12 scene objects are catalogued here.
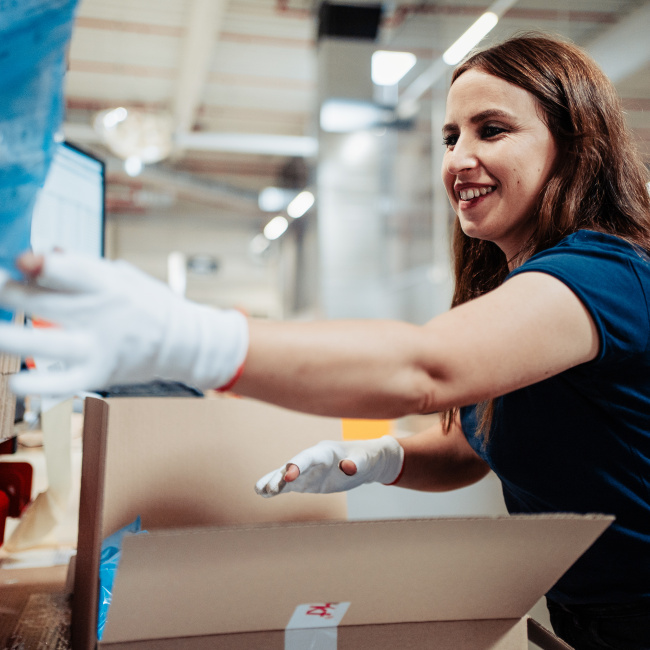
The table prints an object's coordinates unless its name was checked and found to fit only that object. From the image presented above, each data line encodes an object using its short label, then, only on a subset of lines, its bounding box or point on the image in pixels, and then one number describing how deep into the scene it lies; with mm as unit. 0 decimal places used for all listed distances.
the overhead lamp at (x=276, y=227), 11398
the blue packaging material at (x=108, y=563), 783
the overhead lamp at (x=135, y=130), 4609
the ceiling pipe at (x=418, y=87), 4965
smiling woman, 473
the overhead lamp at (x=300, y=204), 9273
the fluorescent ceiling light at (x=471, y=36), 3955
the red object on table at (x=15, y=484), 1186
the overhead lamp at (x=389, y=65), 5508
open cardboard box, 567
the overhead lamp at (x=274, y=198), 10055
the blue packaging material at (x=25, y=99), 462
